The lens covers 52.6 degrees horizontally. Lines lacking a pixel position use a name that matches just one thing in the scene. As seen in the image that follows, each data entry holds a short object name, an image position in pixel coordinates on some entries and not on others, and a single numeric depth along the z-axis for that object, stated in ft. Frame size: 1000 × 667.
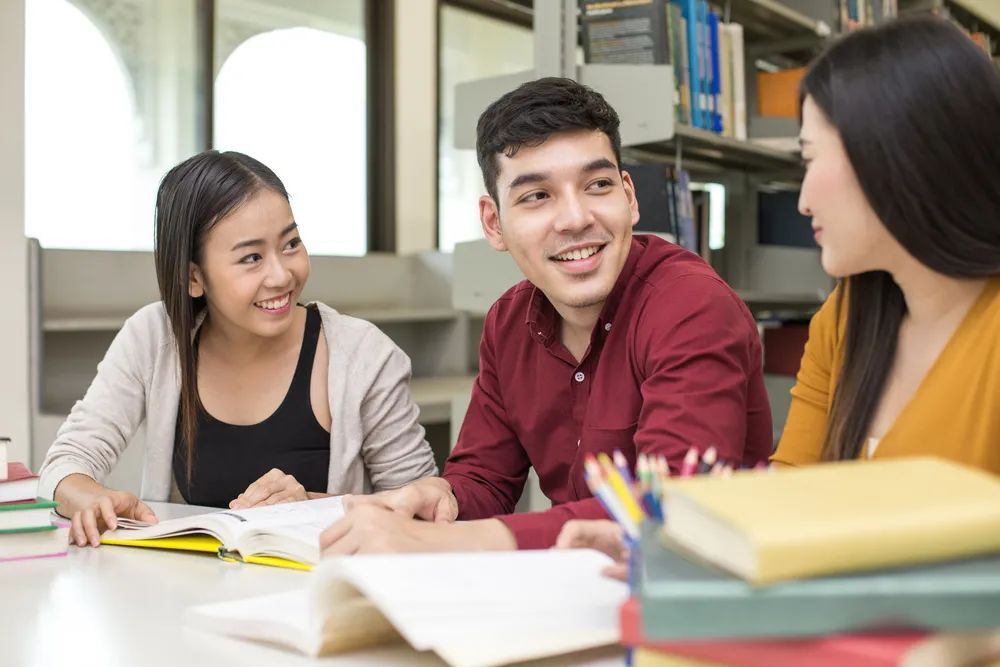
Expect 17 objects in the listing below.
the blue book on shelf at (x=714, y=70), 9.52
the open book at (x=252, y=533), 3.45
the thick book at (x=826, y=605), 1.59
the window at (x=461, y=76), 16.05
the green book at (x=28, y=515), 3.83
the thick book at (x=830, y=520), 1.58
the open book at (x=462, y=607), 2.08
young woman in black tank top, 5.30
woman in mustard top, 2.76
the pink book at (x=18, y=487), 3.82
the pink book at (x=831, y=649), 1.57
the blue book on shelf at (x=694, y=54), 9.23
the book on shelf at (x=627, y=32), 8.70
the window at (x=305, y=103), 13.71
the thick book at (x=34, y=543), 3.68
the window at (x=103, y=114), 11.83
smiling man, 3.89
